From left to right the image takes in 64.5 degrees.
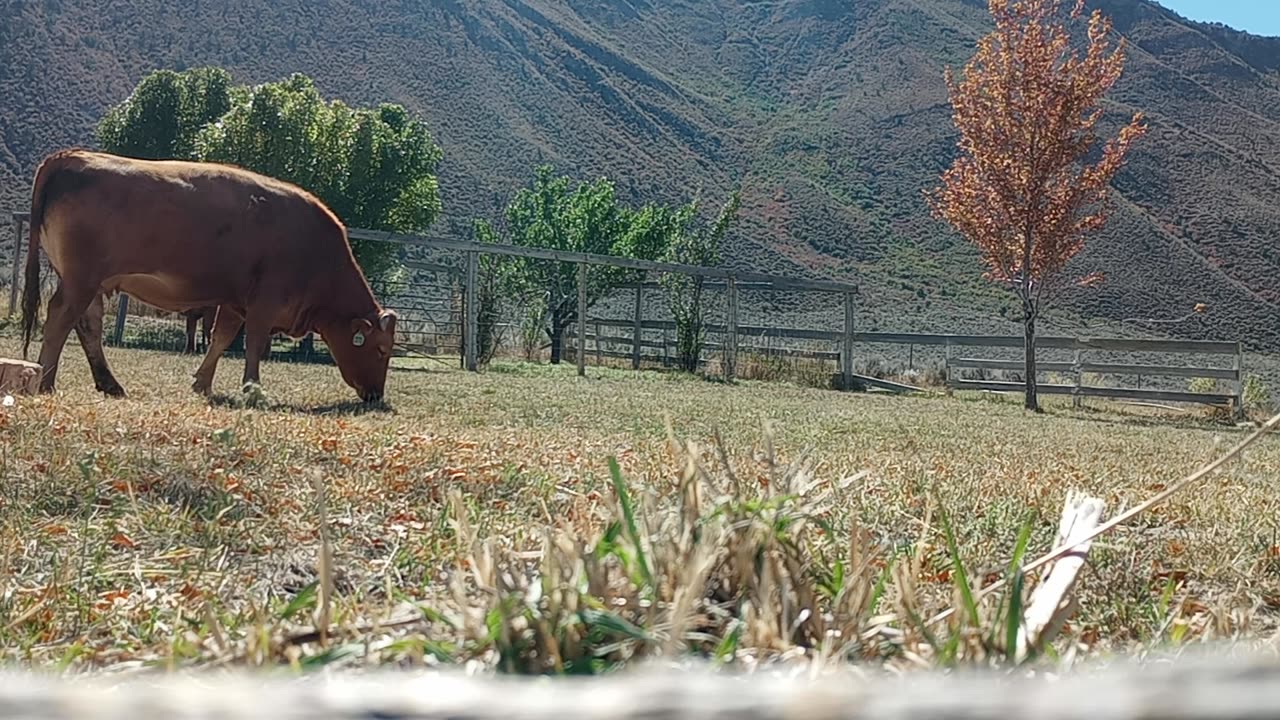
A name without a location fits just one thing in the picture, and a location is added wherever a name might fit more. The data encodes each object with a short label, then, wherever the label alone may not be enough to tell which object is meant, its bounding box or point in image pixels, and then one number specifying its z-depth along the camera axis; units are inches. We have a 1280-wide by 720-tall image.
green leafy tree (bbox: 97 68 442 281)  738.2
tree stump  225.9
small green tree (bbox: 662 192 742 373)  830.5
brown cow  253.3
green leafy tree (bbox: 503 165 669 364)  1045.8
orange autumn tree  617.0
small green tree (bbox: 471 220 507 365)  700.7
